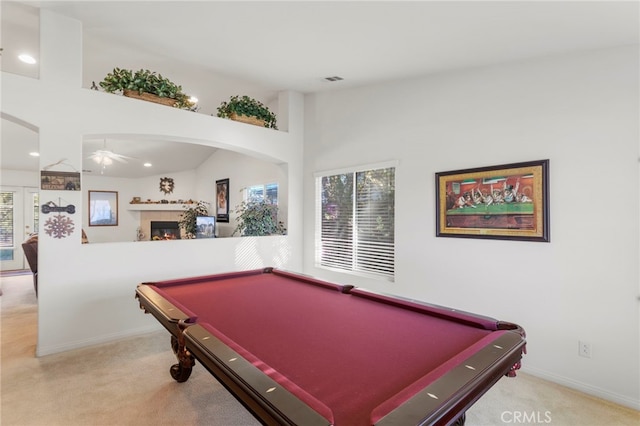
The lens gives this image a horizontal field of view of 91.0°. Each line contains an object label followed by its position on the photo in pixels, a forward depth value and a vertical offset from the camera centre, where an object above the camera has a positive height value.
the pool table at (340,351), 1.02 -0.63
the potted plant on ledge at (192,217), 7.14 -0.09
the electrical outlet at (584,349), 2.48 -1.08
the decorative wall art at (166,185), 8.45 +0.76
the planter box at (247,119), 4.28 +1.31
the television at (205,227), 6.68 -0.29
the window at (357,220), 3.94 -0.09
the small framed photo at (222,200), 7.05 +0.30
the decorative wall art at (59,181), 2.97 +0.32
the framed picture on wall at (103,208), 8.20 +0.14
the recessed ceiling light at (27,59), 3.50 +1.76
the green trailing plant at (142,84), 3.35 +1.43
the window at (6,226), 7.27 -0.29
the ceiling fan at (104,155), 5.30 +1.00
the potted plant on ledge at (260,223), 4.86 -0.15
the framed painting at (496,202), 2.69 +0.10
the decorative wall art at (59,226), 2.97 -0.12
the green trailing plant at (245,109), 4.28 +1.46
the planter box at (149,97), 3.43 +1.31
